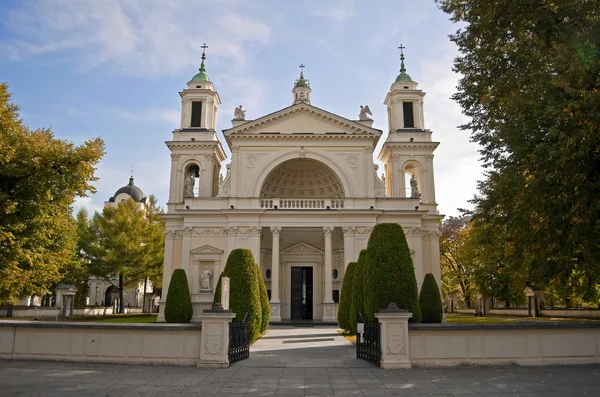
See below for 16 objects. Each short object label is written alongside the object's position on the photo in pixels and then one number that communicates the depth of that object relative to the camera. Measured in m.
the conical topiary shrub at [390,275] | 16.05
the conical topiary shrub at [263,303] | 22.69
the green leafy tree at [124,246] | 44.47
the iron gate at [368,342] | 13.40
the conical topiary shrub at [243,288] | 18.77
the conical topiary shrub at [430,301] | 27.08
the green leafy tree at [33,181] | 15.12
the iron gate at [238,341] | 13.56
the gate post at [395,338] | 12.87
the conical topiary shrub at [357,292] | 21.31
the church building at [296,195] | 35.78
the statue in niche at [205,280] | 35.25
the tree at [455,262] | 49.12
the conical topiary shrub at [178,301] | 29.38
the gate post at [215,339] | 13.02
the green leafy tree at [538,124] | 12.93
